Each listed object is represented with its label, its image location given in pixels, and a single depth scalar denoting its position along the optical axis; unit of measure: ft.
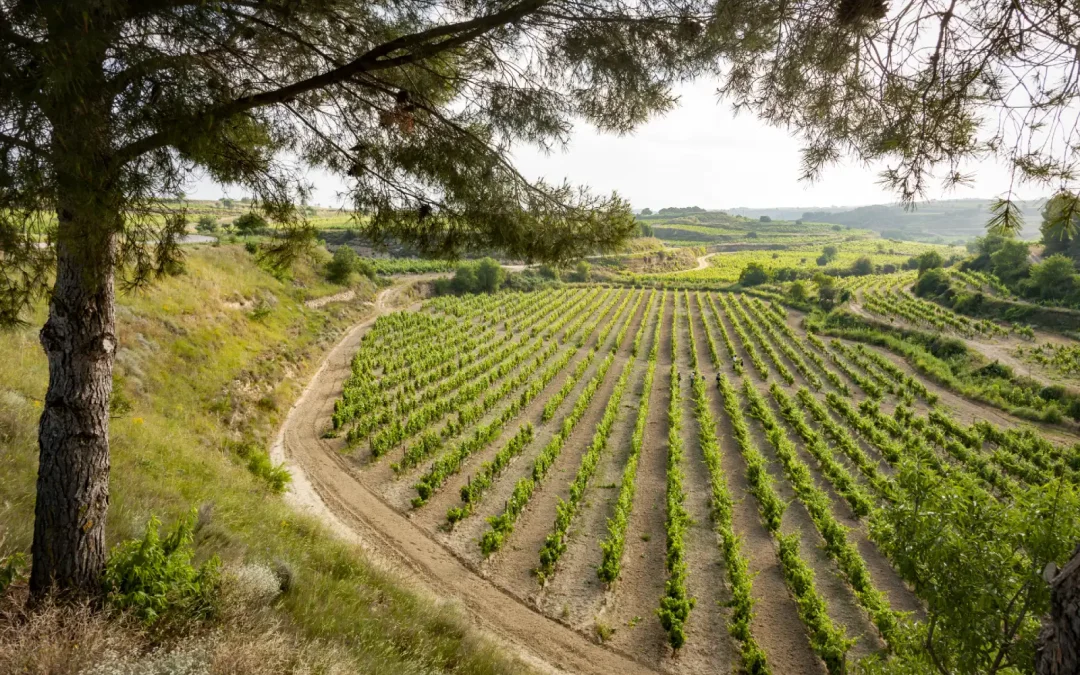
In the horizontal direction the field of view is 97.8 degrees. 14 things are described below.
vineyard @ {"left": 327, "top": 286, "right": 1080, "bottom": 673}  14.74
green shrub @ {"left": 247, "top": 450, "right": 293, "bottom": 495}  42.29
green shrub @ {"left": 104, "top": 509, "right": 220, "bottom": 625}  13.23
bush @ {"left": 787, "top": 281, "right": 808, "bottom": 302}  186.60
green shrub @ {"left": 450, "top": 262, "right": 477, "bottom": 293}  176.21
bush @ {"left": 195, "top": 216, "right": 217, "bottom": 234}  110.61
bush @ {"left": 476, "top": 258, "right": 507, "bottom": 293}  178.81
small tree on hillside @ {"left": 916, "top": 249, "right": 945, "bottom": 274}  221.66
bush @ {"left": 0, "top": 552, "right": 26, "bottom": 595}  12.36
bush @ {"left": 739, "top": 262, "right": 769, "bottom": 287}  242.78
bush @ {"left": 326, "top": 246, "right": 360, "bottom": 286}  114.73
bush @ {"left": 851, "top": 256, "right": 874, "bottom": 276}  308.60
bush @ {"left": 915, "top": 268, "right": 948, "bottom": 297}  189.13
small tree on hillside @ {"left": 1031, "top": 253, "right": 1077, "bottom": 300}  157.07
